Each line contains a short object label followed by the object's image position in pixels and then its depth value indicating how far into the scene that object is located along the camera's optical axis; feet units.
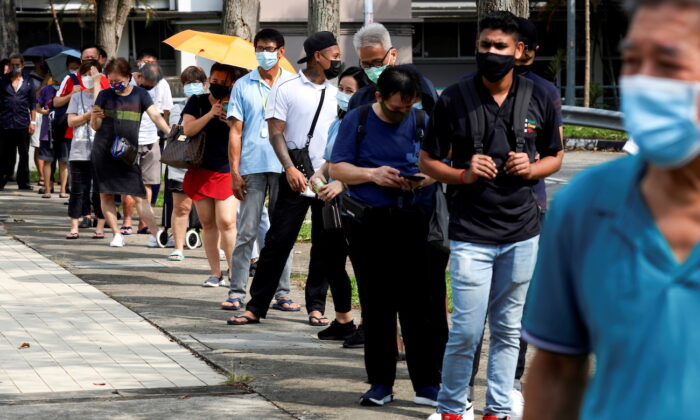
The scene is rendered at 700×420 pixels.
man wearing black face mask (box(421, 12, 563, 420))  37.93
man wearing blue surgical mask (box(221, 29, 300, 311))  60.18
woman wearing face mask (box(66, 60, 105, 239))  90.02
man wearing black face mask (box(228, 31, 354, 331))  56.13
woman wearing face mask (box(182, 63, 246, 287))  64.54
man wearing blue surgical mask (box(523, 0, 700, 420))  13.79
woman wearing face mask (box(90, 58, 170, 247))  81.87
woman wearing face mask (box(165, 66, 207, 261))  76.28
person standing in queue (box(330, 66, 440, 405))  42.91
